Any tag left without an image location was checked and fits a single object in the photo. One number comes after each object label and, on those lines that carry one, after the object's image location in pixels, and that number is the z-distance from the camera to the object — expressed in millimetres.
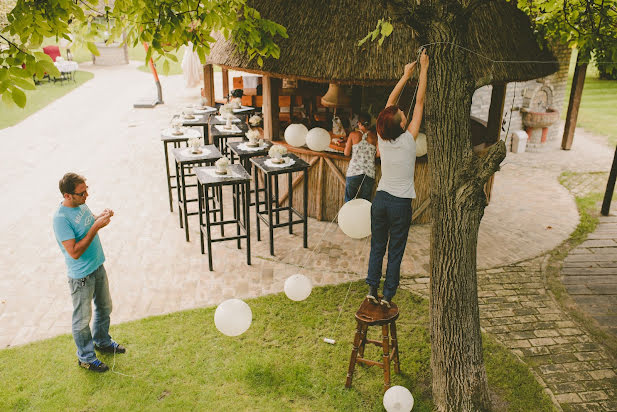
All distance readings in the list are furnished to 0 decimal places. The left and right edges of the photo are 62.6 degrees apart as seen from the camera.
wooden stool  4633
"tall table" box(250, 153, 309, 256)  7414
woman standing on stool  4566
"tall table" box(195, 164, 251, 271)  6863
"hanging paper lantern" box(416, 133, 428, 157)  7328
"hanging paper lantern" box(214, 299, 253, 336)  4781
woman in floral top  7555
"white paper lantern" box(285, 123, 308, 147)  7977
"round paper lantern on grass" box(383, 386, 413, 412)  4312
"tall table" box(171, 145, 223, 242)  7548
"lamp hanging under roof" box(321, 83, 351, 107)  9562
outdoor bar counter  8523
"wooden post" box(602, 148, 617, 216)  9023
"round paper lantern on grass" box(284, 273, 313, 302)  5168
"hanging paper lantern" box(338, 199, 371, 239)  5118
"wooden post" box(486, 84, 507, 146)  9323
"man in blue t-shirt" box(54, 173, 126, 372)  4574
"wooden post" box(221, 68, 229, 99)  12990
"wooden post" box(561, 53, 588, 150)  12625
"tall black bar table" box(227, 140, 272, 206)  8141
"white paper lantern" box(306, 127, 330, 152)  7758
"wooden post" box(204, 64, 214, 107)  11845
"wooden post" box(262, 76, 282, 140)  8750
